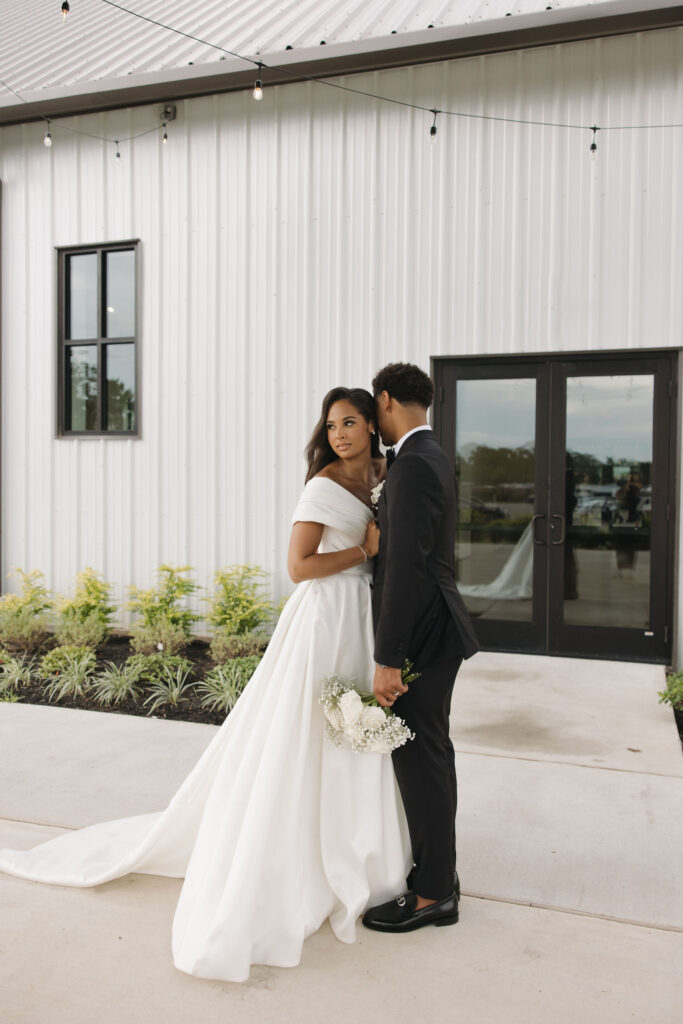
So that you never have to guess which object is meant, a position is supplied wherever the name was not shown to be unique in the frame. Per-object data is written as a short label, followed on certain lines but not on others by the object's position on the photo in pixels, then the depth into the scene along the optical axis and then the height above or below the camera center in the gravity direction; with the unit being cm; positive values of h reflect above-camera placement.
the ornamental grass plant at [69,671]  568 -143
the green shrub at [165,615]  668 -117
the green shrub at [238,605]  670 -106
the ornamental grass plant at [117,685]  553 -146
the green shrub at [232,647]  639 -133
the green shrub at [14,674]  584 -145
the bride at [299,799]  248 -108
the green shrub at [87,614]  678 -119
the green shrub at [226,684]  533 -142
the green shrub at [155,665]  593 -140
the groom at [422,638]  256 -51
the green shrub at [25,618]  690 -122
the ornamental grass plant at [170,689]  543 -148
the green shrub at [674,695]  504 -135
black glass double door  634 -12
